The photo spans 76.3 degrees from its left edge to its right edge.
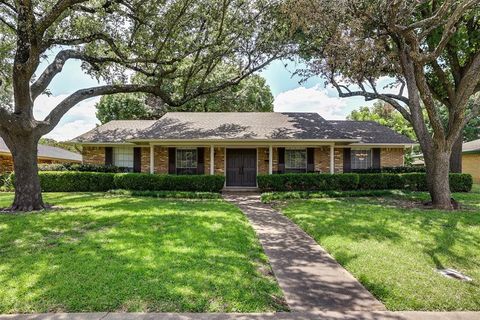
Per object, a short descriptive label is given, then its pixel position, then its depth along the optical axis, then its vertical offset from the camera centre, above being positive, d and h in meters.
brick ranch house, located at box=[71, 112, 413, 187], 16.03 +1.08
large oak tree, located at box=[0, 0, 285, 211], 9.46 +4.94
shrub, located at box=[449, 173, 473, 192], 15.22 -0.85
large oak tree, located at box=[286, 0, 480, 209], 9.78 +4.31
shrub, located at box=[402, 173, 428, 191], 15.30 -0.80
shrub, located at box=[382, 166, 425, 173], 16.92 -0.27
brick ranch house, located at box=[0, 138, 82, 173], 20.49 +0.77
